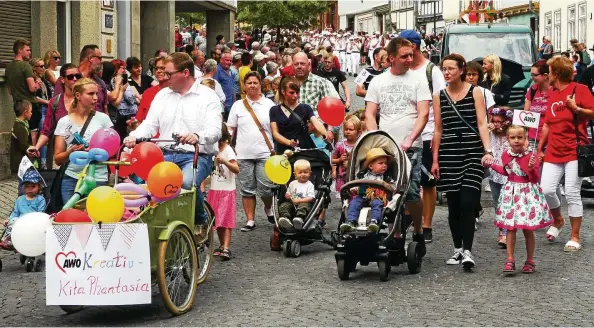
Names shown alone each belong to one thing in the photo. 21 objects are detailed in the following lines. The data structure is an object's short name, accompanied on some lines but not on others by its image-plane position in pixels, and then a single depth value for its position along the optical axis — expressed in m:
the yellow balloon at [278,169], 11.85
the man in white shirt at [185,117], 10.00
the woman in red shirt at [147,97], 14.21
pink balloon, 9.76
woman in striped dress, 10.81
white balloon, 8.69
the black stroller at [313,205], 11.89
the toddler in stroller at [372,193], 10.30
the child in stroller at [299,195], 12.07
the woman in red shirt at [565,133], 12.16
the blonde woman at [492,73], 16.21
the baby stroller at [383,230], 10.24
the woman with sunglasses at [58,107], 11.77
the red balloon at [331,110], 12.96
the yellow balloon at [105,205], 8.31
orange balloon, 8.70
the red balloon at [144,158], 9.30
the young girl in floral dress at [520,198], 10.62
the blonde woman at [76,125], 10.62
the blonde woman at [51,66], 18.52
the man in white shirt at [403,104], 11.08
